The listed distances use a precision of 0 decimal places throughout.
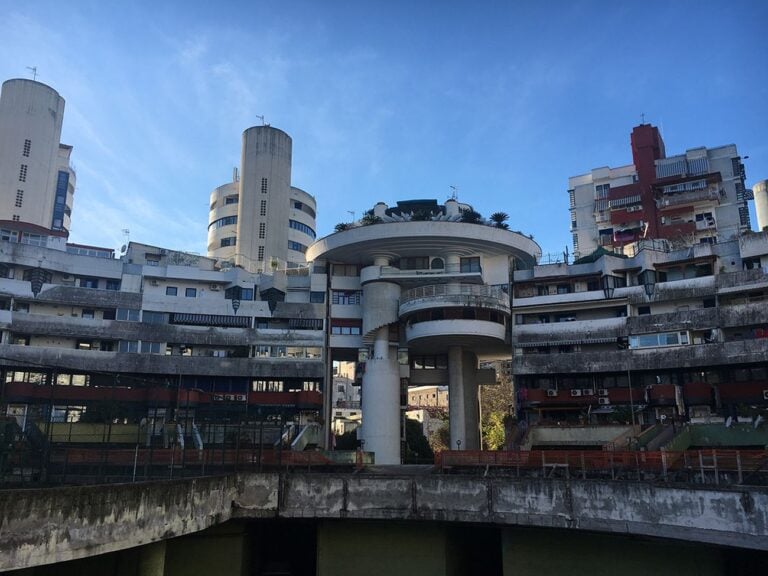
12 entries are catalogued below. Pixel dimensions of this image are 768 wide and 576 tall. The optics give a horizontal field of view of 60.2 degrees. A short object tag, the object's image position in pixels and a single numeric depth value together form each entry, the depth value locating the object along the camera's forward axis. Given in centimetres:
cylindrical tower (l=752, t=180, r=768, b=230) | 7831
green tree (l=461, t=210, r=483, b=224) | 5494
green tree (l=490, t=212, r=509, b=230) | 5578
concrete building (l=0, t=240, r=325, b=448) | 5462
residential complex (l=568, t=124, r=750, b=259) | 6575
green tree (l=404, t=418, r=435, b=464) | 5582
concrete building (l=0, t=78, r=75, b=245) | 7150
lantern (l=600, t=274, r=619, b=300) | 5359
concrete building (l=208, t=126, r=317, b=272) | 7231
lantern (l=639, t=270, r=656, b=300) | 5222
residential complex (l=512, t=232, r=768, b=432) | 4719
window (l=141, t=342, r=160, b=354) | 5659
